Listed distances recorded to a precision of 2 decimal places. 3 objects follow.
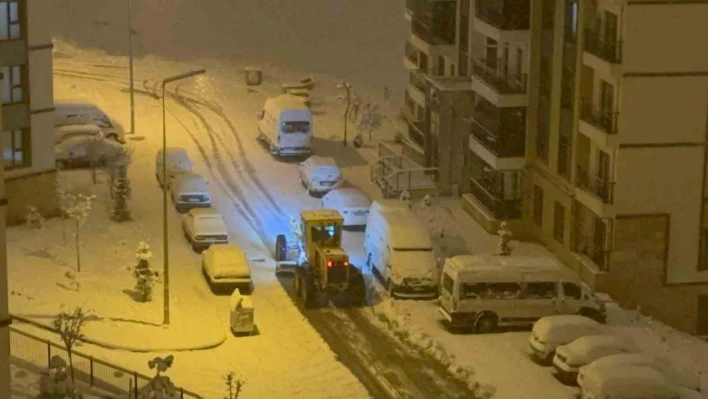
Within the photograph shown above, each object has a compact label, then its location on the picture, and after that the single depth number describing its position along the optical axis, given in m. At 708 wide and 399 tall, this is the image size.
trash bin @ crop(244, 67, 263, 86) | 86.62
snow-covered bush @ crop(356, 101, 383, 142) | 74.12
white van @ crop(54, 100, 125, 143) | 70.25
